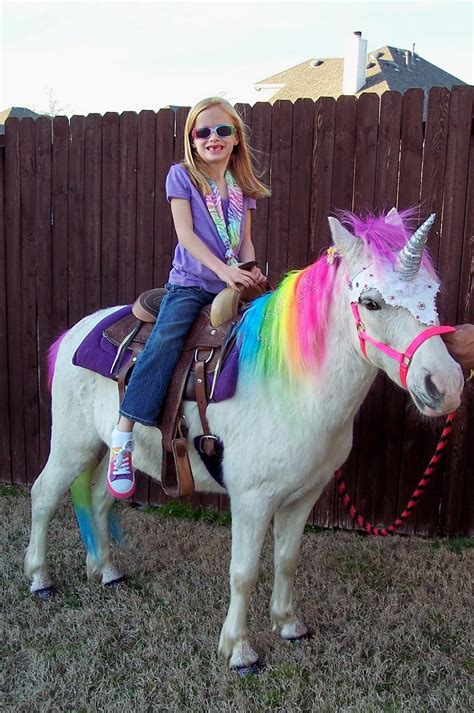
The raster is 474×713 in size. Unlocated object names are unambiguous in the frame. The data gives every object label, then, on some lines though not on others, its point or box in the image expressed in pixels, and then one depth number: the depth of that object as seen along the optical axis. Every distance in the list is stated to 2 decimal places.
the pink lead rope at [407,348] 2.03
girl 2.79
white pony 2.08
